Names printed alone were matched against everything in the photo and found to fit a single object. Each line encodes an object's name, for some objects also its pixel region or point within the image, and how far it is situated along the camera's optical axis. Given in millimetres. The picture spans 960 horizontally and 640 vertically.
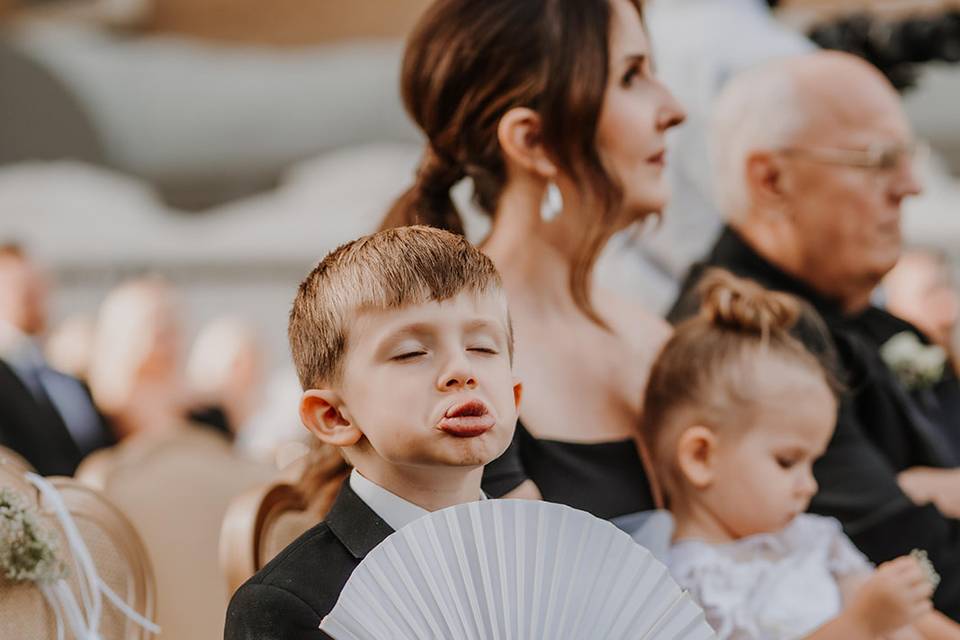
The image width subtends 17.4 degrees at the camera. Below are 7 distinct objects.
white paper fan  1899
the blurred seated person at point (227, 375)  6316
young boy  1966
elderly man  2597
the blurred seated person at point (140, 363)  5059
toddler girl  2285
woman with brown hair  2324
